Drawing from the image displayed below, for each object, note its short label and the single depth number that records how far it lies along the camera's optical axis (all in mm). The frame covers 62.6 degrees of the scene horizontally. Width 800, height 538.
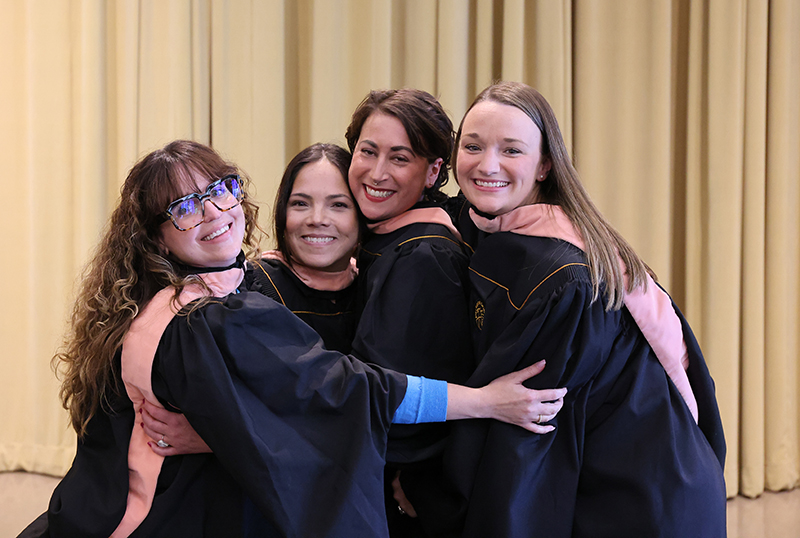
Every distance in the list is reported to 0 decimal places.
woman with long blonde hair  1634
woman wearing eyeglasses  1523
